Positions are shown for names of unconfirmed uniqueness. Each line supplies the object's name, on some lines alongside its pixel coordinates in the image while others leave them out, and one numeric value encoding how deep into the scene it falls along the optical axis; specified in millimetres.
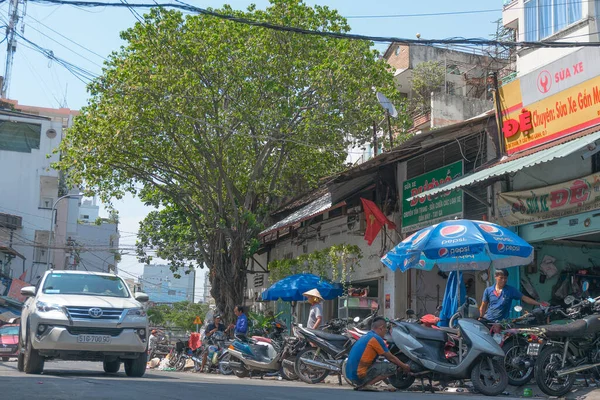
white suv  10797
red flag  18494
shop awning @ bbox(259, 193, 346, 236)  20094
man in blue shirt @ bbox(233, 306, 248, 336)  17000
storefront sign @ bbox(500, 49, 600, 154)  12695
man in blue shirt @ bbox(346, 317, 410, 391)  10086
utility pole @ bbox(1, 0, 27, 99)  12758
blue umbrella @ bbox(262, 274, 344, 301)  18859
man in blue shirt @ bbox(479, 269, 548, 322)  11000
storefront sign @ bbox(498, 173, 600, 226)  12406
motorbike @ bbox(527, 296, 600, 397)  9383
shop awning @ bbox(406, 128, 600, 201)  11038
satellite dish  19484
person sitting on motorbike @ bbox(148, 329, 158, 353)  27681
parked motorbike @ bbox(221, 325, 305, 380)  13555
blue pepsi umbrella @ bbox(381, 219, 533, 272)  11398
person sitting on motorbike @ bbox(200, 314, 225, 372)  19484
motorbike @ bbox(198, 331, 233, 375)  17453
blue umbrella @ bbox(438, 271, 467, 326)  12734
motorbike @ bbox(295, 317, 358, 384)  12141
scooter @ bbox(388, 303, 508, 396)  9625
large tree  21062
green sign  16345
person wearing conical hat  15078
